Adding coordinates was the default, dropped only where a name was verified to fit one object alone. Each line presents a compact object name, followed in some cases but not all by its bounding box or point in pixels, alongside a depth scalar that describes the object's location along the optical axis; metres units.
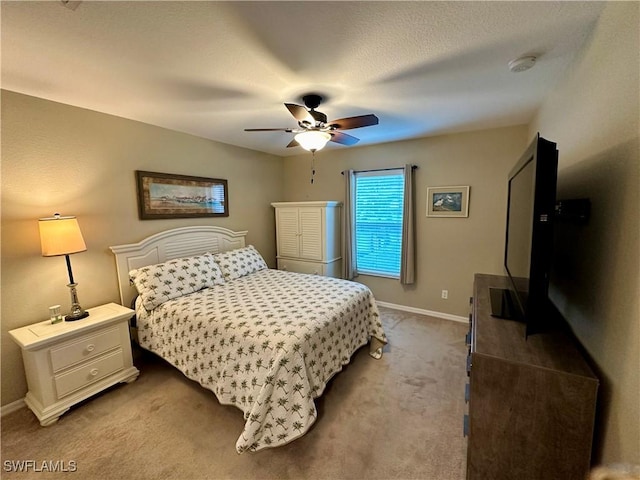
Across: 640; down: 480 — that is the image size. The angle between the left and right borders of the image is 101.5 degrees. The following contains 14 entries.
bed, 1.63
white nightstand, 1.87
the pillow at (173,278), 2.45
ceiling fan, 1.94
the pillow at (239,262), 3.14
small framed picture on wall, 3.27
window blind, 3.77
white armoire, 3.89
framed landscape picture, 2.80
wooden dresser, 0.99
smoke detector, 1.58
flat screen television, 1.11
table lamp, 1.96
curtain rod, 3.49
